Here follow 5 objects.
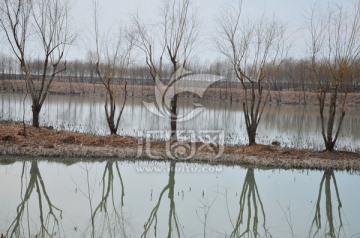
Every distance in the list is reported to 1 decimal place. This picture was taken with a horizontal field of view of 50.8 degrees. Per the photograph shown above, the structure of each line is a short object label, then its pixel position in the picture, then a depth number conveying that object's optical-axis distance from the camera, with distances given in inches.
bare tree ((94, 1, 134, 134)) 528.7
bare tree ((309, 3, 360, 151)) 461.1
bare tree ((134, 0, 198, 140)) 501.7
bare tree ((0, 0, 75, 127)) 528.1
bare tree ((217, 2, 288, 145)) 496.1
